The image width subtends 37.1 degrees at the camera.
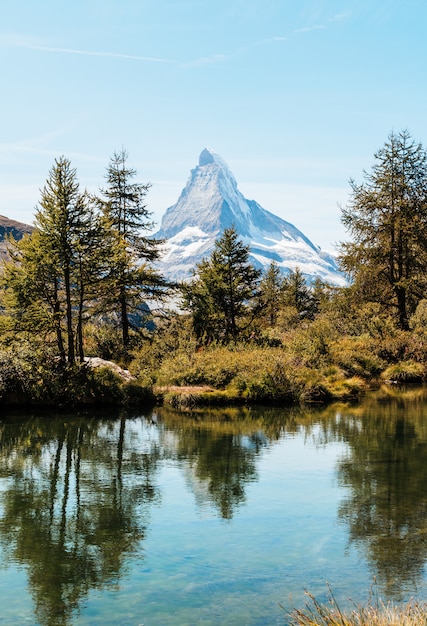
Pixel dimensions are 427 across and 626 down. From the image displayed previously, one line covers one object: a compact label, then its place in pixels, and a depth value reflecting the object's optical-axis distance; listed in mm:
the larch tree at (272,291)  59956
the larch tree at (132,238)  37469
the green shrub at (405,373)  37625
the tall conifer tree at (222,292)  42094
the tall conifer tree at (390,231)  41969
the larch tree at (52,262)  28578
